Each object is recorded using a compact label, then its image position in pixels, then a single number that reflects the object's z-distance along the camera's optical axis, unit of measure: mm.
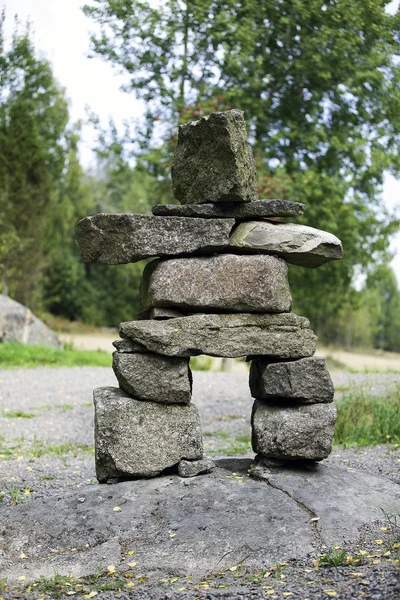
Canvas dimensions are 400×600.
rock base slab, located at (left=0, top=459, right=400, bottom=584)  4949
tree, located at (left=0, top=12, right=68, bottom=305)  23719
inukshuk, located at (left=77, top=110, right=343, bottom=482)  5910
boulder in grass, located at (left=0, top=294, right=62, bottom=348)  20042
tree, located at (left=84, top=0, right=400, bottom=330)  16844
